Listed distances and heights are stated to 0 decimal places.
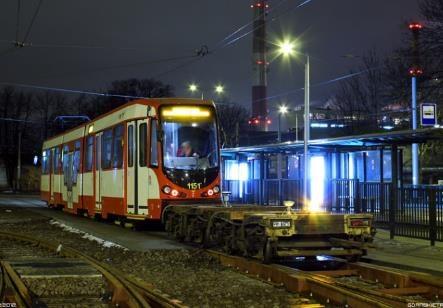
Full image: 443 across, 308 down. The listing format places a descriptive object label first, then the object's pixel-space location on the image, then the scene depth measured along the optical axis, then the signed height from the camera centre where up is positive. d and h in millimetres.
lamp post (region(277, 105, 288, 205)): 25306 +702
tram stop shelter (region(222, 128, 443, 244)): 16891 -99
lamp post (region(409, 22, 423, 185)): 28359 +4673
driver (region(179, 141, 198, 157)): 18422 +846
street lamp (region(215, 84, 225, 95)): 43906 +6188
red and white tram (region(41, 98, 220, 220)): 18156 +678
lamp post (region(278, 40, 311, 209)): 22562 +3144
